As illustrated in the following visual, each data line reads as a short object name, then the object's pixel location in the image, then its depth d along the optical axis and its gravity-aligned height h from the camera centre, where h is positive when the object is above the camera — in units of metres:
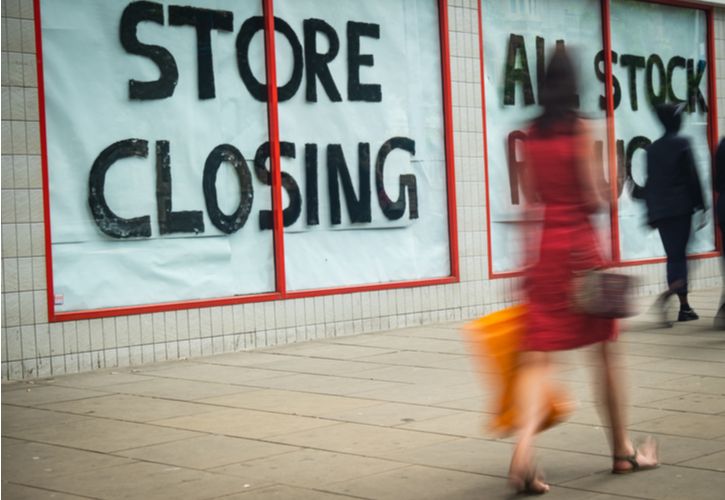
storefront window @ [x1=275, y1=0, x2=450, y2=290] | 11.62 +1.00
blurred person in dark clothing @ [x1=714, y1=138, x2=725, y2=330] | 10.93 +0.31
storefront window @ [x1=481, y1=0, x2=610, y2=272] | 13.52 +1.71
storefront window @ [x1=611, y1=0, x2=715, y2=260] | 15.26 +1.88
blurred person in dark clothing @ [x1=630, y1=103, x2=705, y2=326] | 11.10 +0.33
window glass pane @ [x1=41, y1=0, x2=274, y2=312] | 9.91 +0.85
